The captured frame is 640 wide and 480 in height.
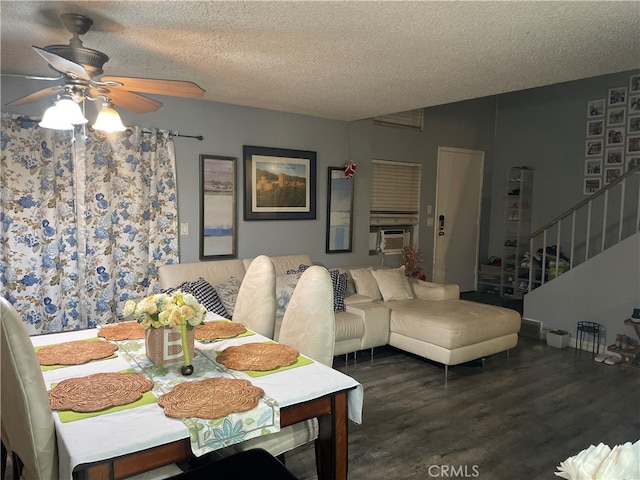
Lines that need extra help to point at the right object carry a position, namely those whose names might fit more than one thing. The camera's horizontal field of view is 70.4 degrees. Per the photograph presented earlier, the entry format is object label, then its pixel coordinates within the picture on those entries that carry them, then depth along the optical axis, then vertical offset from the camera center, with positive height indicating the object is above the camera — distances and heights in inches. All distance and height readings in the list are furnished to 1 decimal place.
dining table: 51.9 -26.9
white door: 241.3 -2.5
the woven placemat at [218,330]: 91.0 -25.6
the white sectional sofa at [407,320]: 145.5 -36.6
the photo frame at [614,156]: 214.8 +27.8
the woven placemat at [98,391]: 59.7 -26.0
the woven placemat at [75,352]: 75.9 -25.8
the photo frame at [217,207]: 163.3 +0.3
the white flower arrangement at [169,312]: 71.2 -16.6
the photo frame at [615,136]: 214.7 +37.4
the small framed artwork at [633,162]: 208.9 +24.4
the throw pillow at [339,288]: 160.7 -28.8
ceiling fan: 79.5 +22.6
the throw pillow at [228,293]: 143.4 -27.3
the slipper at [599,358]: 164.6 -52.7
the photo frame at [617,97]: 213.2 +55.8
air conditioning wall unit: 218.5 -14.4
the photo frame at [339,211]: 196.5 -0.6
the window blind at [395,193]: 213.6 +8.6
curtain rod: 149.3 +24.9
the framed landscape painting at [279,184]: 173.2 +10.0
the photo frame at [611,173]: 216.1 +19.6
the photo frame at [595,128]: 222.1 +42.3
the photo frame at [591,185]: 223.5 +14.3
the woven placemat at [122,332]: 90.0 -25.8
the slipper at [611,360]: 161.6 -52.4
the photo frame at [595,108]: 221.5 +52.2
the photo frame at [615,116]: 214.7 +46.7
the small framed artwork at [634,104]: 208.2 +51.0
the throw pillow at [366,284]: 178.4 -29.2
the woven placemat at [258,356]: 74.8 -25.7
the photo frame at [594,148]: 223.0 +32.5
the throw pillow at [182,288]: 139.2 -25.1
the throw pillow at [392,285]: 177.2 -29.3
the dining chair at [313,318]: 87.7 -21.6
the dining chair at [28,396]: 52.2 -22.6
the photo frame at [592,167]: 223.3 +23.3
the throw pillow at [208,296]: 139.1 -27.5
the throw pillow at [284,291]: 151.3 -27.6
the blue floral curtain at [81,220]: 130.1 -4.5
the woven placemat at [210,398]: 58.1 -25.9
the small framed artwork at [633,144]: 209.3 +32.6
